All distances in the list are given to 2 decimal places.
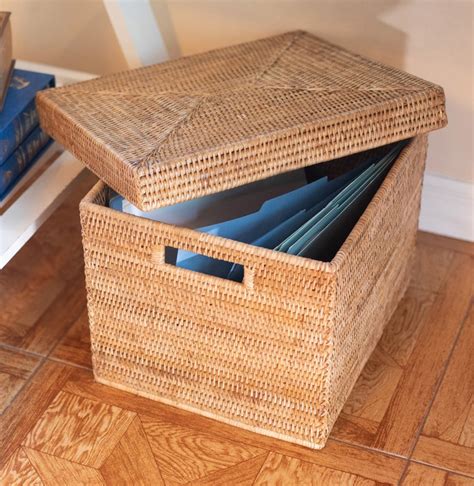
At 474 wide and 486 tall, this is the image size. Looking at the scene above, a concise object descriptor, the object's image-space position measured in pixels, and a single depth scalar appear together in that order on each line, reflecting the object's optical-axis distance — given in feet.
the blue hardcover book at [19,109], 3.92
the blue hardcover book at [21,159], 3.98
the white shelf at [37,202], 3.75
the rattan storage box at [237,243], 3.18
